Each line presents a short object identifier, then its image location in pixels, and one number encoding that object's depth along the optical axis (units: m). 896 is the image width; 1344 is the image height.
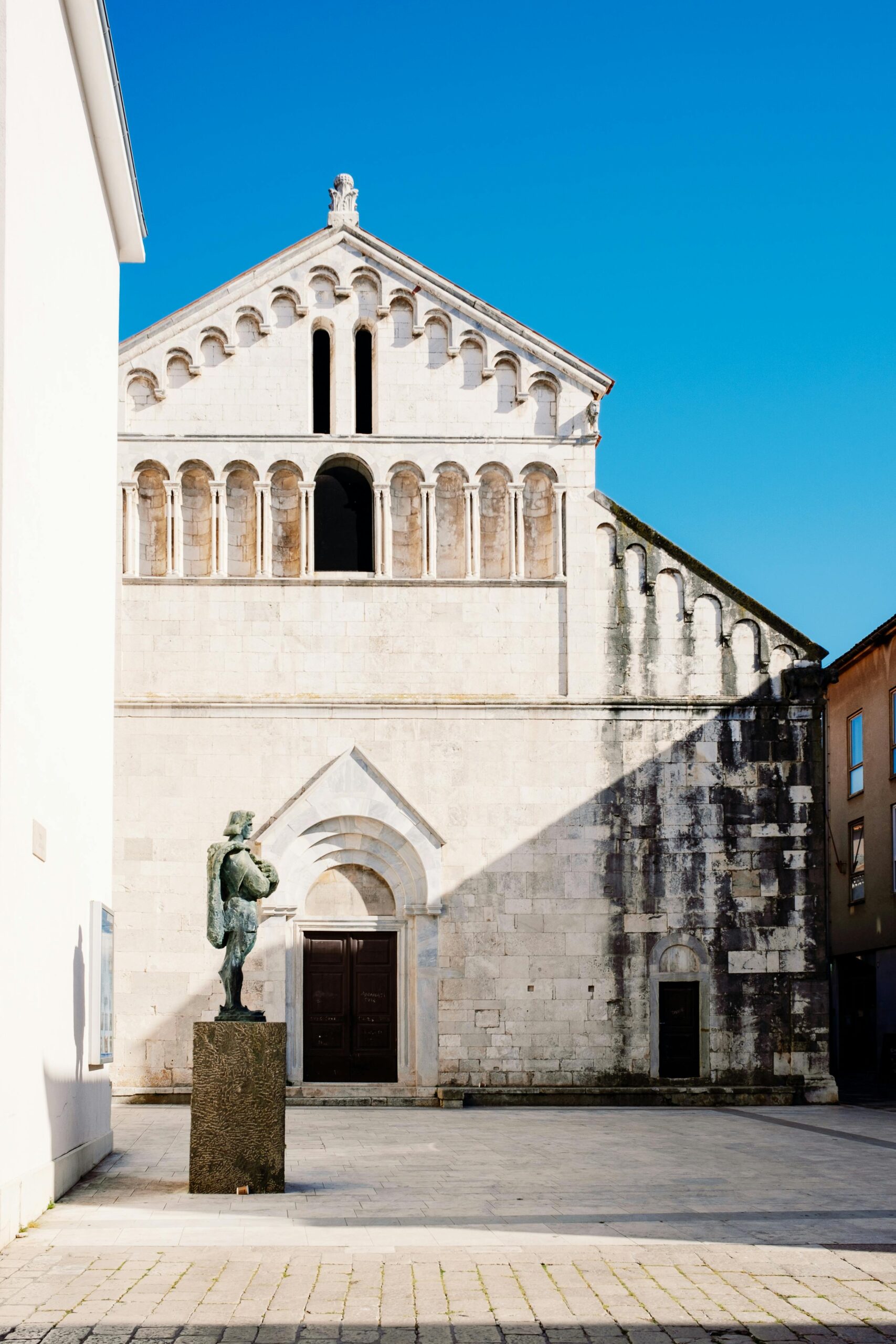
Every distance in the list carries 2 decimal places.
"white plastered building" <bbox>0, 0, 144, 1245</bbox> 10.69
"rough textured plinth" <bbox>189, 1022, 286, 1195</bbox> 12.45
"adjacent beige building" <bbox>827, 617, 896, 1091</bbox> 32.59
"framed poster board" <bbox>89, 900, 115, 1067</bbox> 14.57
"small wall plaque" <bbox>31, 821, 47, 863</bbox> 11.38
